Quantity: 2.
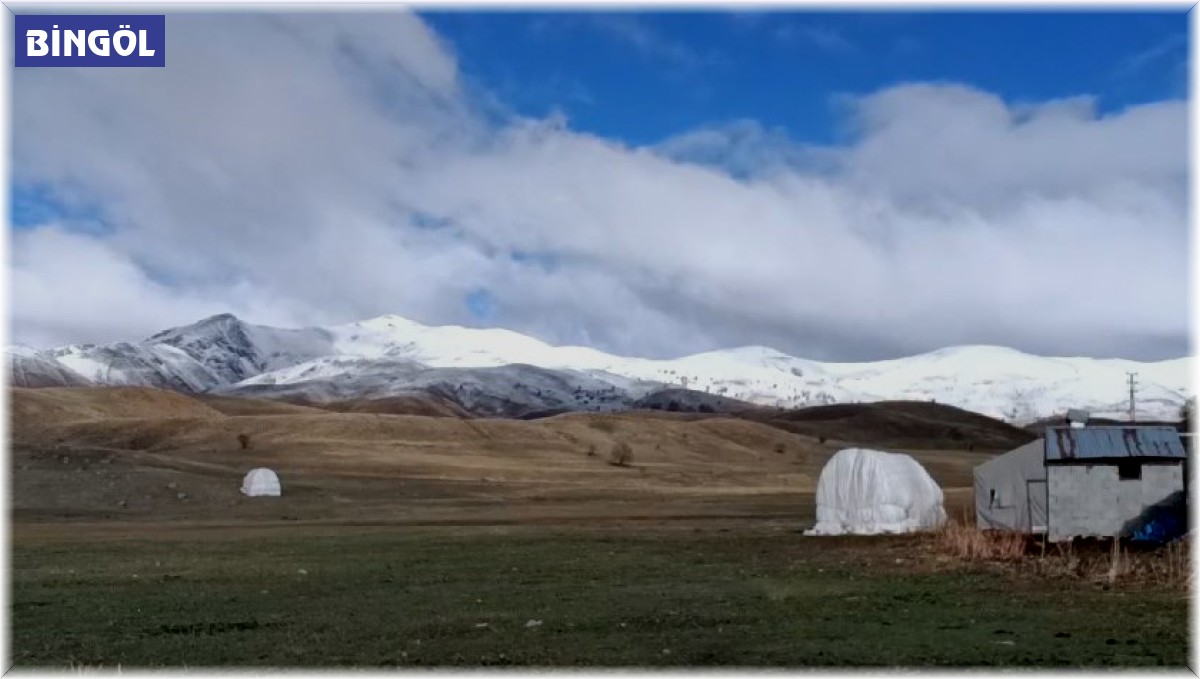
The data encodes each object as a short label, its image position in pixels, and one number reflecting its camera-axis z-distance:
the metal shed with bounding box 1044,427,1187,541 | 34.59
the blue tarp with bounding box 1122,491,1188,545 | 32.38
